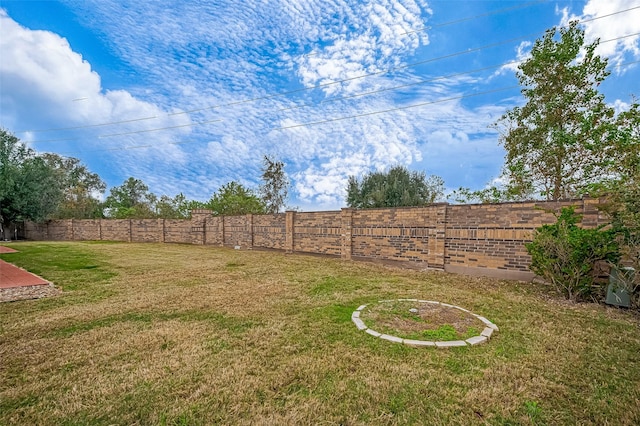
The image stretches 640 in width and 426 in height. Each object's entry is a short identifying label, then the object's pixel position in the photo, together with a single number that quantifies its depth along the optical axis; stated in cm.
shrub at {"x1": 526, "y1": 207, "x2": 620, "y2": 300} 459
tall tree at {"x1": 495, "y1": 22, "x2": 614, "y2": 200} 985
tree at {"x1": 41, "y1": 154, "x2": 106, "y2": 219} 3064
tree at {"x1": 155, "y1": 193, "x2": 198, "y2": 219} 2767
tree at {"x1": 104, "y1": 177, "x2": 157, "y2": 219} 3616
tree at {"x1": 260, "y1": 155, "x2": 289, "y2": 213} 2688
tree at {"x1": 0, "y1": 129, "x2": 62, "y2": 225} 1916
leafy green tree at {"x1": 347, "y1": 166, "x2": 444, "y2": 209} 2028
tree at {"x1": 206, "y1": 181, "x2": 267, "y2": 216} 2298
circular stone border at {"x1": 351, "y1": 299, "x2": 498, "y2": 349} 287
